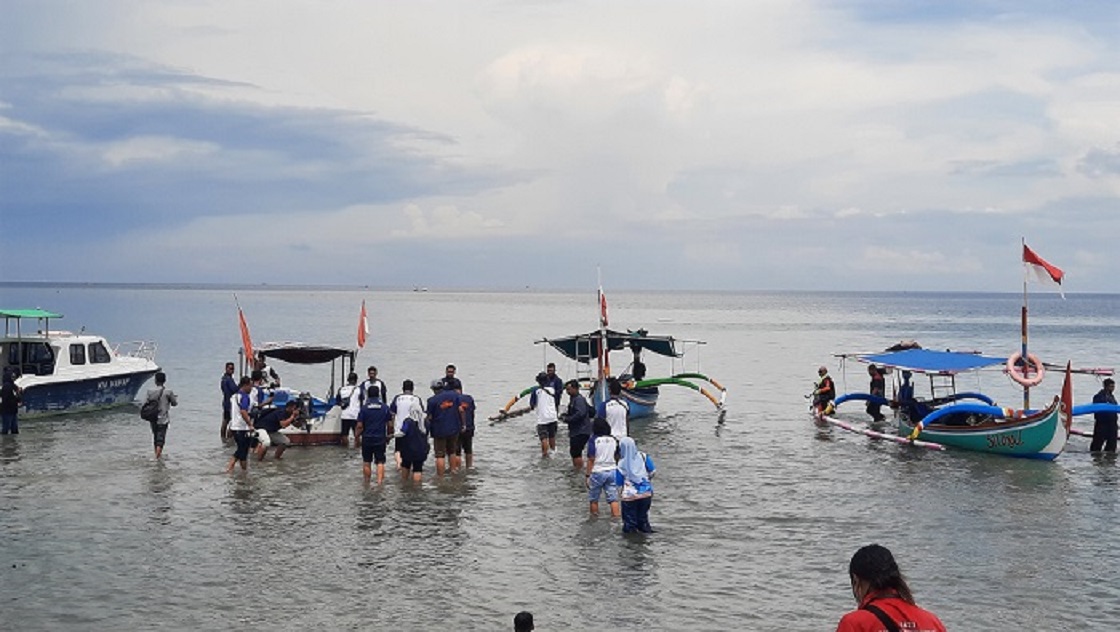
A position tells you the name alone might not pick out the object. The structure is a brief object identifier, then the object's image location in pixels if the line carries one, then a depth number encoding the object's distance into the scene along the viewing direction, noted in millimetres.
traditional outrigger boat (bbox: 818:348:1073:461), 21359
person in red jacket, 4953
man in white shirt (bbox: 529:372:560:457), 21516
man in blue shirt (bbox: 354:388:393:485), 17359
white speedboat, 27875
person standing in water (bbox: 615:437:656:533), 14336
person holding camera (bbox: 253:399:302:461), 21016
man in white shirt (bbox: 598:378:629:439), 16625
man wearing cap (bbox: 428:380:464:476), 18484
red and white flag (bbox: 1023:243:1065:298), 22594
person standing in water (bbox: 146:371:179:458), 20578
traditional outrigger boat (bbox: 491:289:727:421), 28750
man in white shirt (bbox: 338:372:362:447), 21688
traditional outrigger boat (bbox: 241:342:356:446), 22828
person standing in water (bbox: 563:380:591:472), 18859
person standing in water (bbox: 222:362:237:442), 23219
